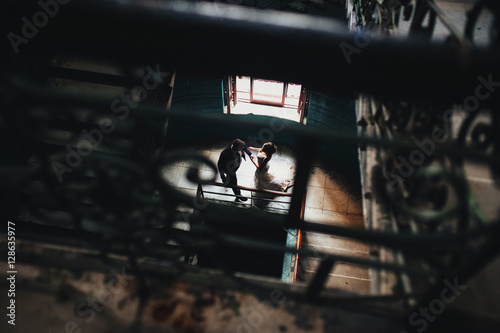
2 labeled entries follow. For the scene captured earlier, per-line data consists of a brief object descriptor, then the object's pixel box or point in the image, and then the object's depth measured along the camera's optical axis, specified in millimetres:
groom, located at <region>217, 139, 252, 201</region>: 5039
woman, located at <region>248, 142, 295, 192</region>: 5367
